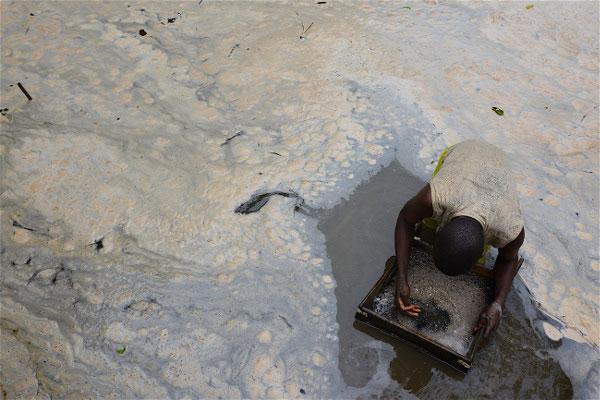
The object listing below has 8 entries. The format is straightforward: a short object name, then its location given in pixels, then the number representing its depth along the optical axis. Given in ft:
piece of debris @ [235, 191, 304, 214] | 8.03
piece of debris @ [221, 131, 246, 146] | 9.24
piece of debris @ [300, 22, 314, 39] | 11.79
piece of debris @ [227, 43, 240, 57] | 11.37
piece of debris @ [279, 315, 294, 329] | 6.73
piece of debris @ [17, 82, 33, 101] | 9.64
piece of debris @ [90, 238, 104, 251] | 7.57
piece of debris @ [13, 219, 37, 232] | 7.76
